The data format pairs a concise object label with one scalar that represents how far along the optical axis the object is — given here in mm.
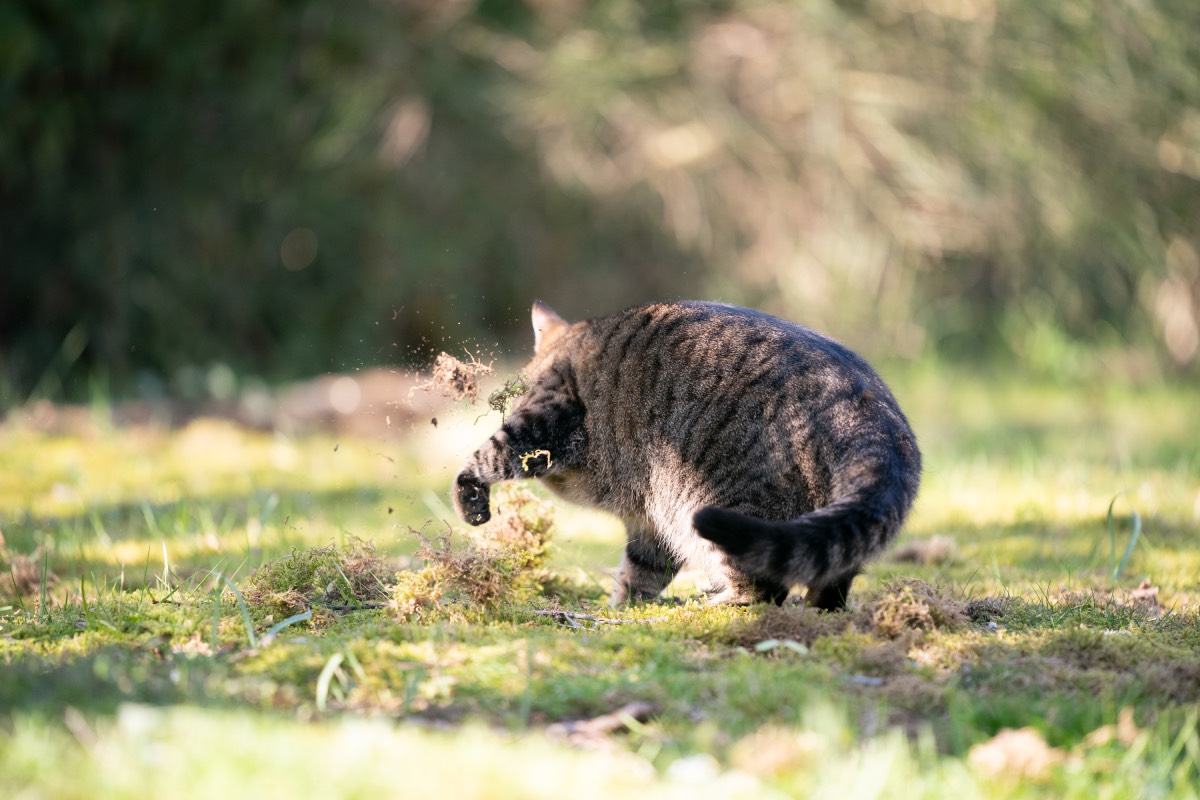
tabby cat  5148
